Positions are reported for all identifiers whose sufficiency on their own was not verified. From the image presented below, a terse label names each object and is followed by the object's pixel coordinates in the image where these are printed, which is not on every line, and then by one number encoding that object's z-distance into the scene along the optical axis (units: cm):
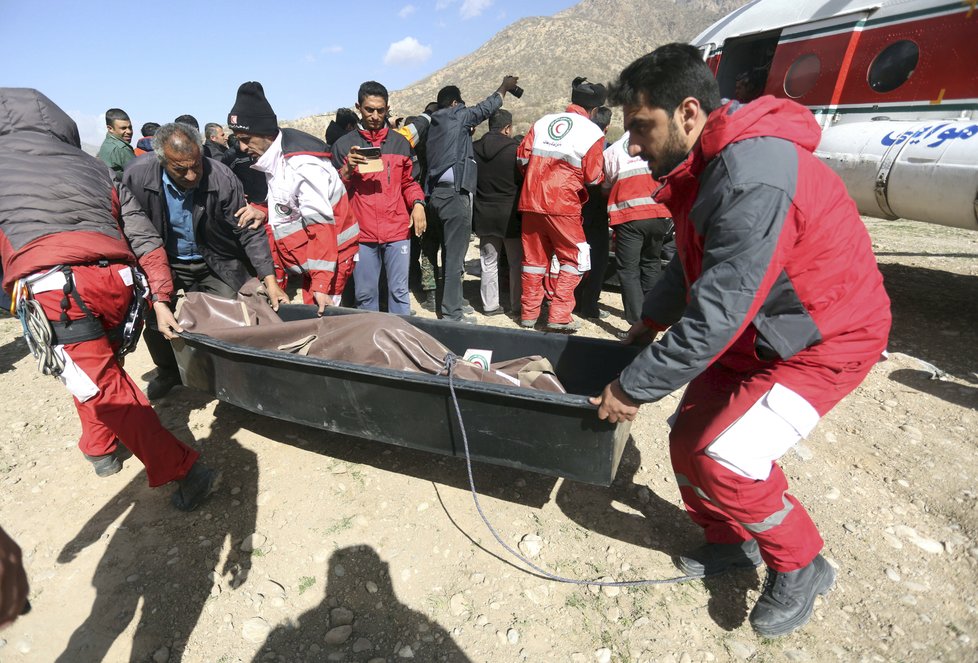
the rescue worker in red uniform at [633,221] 405
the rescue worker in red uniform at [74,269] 231
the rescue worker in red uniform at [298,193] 340
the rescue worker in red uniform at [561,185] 418
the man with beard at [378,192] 384
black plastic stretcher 210
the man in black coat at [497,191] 477
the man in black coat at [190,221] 286
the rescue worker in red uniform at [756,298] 151
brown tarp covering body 269
